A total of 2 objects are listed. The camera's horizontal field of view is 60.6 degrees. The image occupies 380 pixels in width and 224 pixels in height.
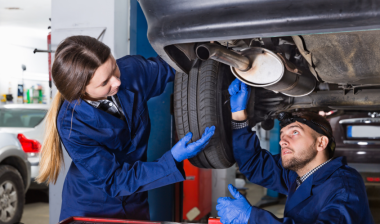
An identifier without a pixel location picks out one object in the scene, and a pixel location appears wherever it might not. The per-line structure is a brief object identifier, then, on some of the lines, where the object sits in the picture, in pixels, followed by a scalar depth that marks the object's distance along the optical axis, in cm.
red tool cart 114
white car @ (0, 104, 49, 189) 286
